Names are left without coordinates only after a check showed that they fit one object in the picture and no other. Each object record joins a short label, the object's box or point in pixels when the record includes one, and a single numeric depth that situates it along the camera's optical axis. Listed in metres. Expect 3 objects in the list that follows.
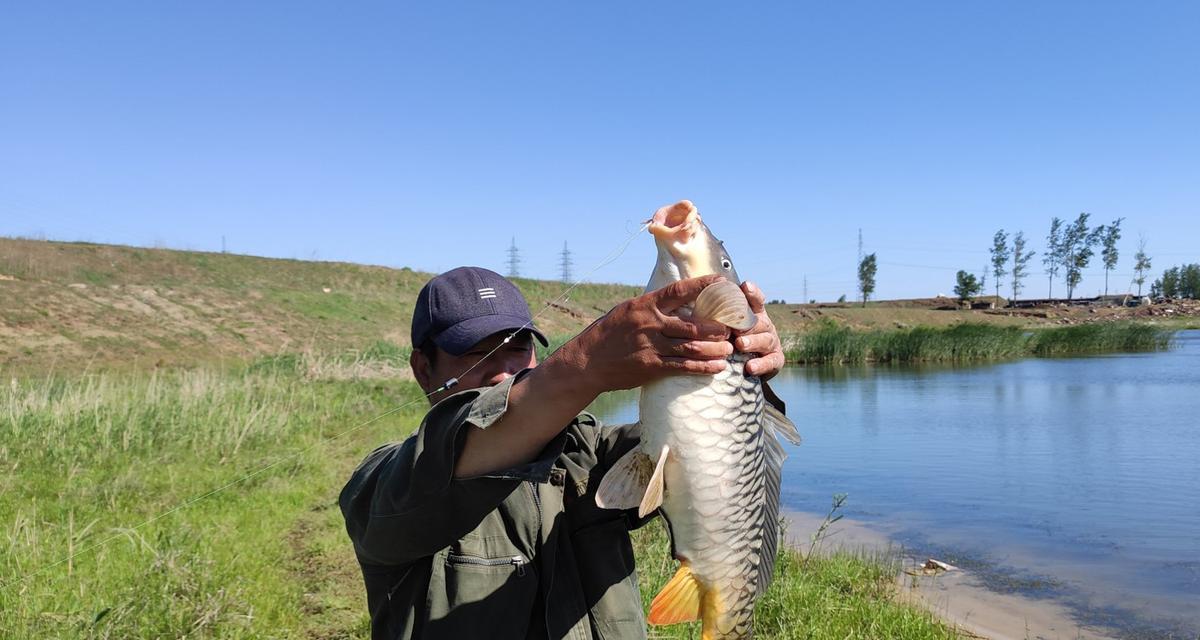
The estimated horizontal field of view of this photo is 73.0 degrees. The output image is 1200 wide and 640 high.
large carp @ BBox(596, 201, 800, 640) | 1.83
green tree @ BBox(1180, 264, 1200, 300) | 86.94
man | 1.63
